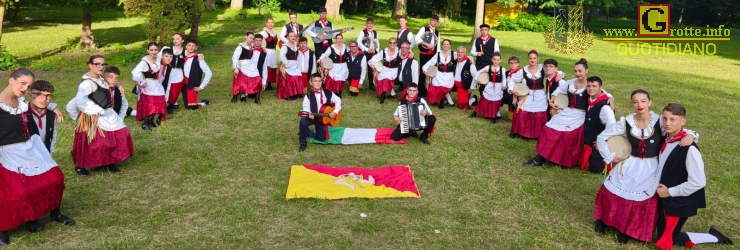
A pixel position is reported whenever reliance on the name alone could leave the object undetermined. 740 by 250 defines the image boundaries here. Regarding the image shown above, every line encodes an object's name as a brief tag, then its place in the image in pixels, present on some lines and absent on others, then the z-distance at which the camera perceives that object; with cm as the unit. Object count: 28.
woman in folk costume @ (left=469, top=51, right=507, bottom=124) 956
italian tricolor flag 820
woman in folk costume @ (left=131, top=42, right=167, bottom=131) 848
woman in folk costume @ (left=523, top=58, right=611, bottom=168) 713
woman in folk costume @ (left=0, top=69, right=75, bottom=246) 470
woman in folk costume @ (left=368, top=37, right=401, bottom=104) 1113
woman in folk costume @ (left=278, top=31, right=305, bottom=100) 1092
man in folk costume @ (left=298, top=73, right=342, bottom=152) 788
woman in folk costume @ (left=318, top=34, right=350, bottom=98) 1123
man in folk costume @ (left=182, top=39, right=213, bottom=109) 962
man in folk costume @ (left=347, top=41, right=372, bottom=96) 1138
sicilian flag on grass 604
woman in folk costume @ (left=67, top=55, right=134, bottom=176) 636
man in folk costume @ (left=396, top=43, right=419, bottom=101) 1105
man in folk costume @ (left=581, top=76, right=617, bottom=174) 658
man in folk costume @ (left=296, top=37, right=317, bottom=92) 1114
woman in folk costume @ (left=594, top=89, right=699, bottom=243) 486
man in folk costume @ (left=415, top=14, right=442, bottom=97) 1170
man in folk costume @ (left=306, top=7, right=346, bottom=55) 1191
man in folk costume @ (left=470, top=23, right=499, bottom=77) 1139
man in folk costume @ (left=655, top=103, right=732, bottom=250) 449
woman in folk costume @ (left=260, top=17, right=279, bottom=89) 1154
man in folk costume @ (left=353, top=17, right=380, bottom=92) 1180
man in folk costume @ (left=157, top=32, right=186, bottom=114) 944
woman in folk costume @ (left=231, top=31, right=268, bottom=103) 1052
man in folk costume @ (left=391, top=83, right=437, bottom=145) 814
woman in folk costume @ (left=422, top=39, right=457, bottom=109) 1059
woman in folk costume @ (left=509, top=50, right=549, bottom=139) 844
